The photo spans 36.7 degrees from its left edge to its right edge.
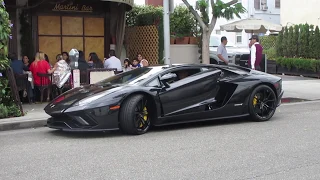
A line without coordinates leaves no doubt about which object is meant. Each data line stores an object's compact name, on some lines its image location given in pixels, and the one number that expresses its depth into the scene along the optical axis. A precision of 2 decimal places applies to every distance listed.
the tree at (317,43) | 21.59
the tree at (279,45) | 24.02
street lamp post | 13.13
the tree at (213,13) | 14.12
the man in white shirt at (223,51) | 15.12
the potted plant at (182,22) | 17.53
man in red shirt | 13.69
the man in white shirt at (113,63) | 14.02
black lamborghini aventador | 8.12
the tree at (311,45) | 21.88
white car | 20.47
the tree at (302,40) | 22.36
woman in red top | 12.66
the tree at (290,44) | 23.05
